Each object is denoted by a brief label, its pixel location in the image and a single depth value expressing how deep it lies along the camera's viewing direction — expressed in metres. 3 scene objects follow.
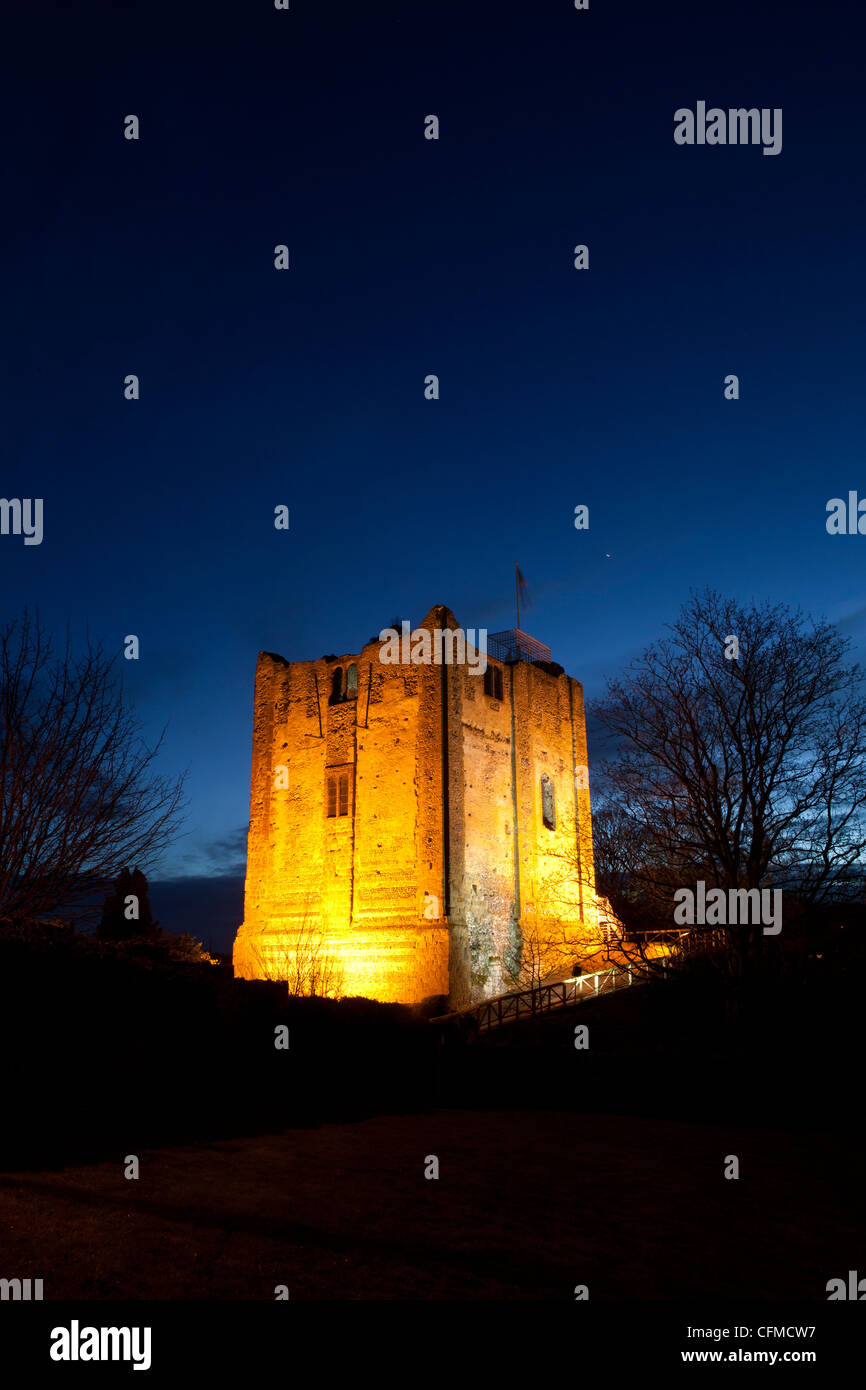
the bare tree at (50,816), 12.41
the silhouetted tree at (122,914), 33.72
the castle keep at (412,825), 26.08
